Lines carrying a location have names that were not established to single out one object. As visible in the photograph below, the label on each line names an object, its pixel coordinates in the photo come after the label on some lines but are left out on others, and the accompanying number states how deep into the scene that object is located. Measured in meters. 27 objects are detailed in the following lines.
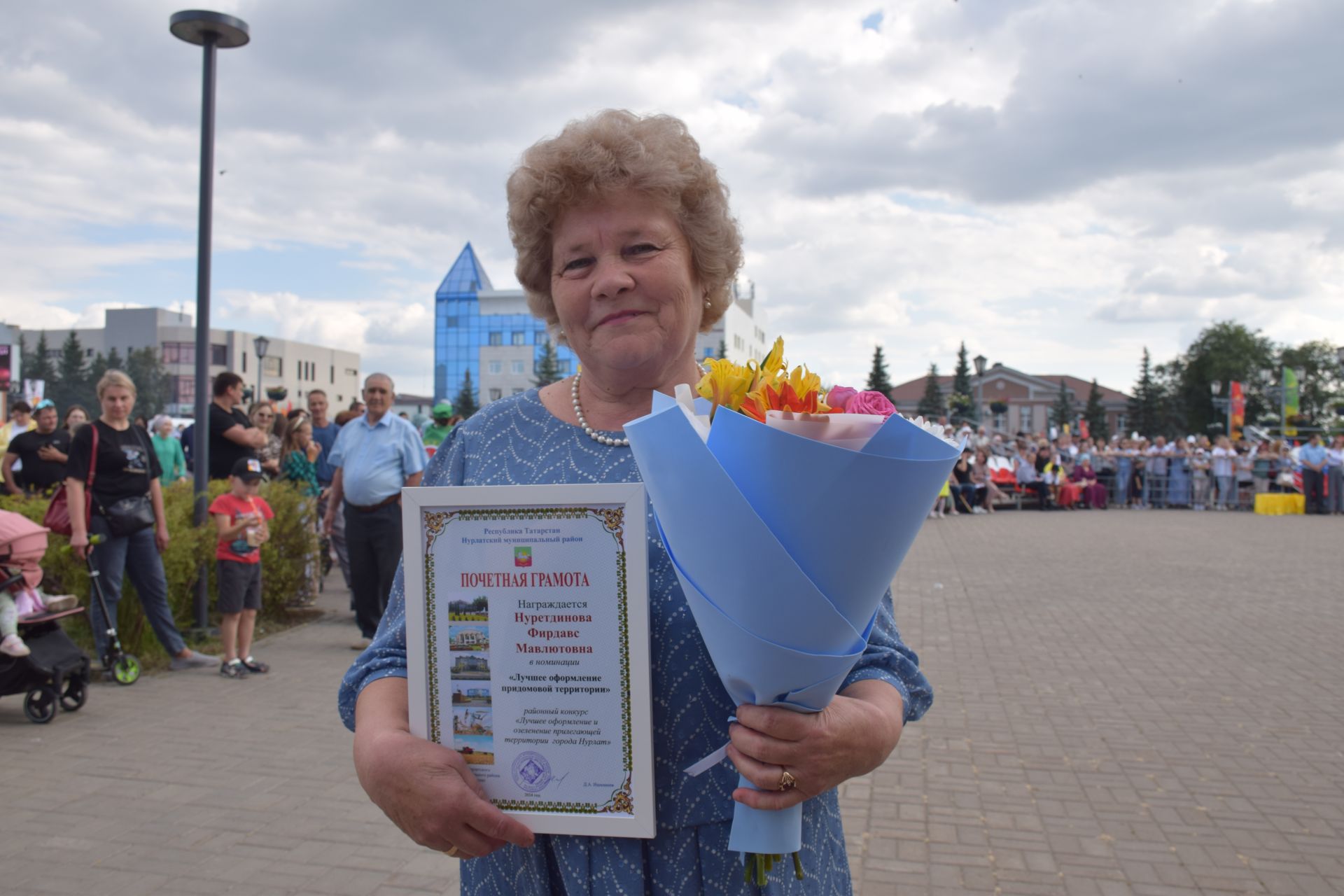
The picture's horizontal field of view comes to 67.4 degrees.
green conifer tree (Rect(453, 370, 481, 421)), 76.26
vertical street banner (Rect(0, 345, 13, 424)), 18.14
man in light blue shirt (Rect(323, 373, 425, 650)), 7.46
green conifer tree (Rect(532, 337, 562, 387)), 74.19
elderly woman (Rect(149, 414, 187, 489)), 11.03
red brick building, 108.56
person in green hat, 11.10
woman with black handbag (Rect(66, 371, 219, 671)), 6.70
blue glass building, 92.94
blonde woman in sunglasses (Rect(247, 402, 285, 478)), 10.69
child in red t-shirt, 7.05
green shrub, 7.15
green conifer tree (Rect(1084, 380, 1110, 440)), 92.19
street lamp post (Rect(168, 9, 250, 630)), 7.91
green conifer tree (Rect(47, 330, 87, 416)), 68.25
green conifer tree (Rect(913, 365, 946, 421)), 73.44
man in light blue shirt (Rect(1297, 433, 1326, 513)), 23.44
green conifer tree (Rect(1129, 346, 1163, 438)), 88.56
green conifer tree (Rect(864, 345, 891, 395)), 73.62
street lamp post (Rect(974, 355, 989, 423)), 31.67
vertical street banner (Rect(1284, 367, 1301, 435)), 44.04
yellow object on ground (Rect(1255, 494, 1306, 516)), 23.64
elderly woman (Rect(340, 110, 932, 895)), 1.51
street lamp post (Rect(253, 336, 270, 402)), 24.79
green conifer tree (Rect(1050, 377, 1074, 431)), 91.81
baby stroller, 5.81
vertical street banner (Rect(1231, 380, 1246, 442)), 50.06
